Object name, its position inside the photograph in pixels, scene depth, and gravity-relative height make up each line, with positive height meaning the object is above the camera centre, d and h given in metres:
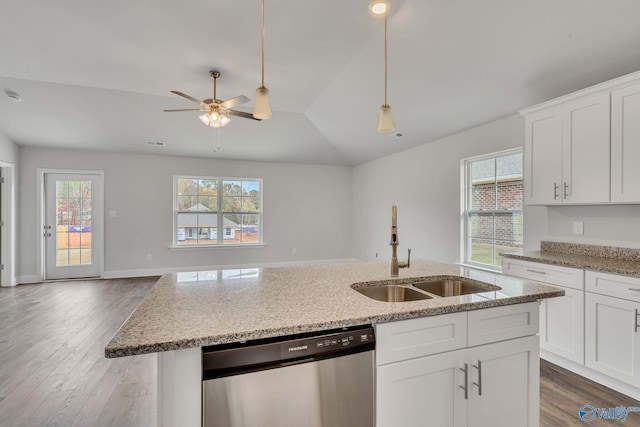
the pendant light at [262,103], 1.73 +0.63
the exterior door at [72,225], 5.39 -0.25
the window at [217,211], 6.08 +0.02
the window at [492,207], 3.49 +0.07
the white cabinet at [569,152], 2.36 +0.52
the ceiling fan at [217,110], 2.98 +1.06
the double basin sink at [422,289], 1.70 -0.45
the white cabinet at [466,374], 1.21 -0.70
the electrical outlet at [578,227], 2.78 -0.13
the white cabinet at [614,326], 1.98 -0.78
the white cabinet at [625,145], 2.17 +0.51
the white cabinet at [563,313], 2.26 -0.79
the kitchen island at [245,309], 0.96 -0.39
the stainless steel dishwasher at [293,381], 0.99 -0.60
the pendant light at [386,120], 1.89 +0.58
